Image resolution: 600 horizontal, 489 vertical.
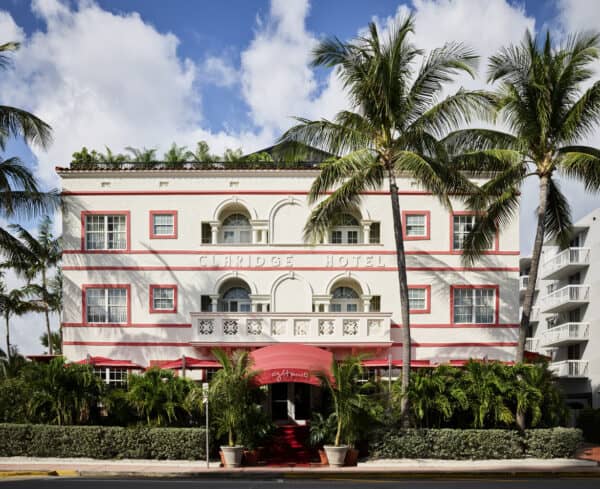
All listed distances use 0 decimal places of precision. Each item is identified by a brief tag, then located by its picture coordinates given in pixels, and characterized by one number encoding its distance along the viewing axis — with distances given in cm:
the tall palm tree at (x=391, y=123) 2388
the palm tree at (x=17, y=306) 4384
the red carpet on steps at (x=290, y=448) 2431
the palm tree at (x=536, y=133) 2420
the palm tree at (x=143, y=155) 3384
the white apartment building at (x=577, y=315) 4259
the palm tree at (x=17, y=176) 2559
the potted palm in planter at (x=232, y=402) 2247
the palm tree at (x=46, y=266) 4488
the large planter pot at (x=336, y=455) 2230
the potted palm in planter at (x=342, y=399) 2239
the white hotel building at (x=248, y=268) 3078
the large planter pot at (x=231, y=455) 2231
